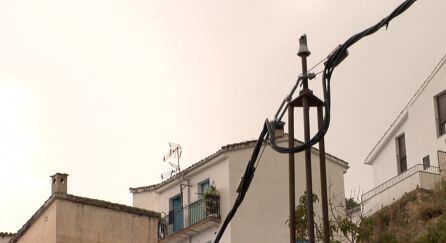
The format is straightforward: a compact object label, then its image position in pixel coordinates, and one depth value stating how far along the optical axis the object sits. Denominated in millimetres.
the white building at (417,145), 45188
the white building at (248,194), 45281
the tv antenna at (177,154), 49116
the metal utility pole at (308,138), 15575
